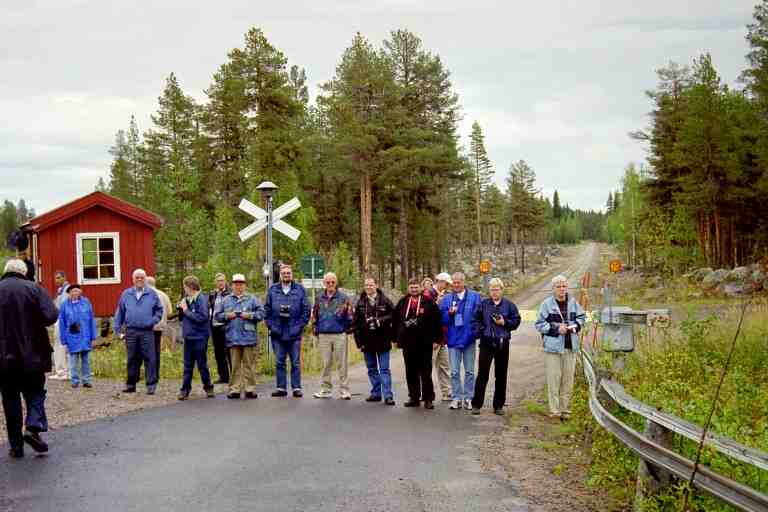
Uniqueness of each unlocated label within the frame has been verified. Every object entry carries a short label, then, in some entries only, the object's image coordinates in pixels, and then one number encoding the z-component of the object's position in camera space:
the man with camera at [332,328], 13.55
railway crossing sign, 16.66
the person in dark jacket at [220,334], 14.70
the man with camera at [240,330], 13.61
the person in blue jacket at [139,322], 13.80
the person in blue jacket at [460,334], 12.48
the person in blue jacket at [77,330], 14.92
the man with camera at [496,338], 11.94
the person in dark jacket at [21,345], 8.57
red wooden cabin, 27.48
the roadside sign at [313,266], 20.42
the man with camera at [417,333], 12.74
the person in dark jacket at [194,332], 13.58
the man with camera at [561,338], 11.53
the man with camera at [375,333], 13.09
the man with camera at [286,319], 13.71
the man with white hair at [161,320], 14.31
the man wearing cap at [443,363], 13.77
